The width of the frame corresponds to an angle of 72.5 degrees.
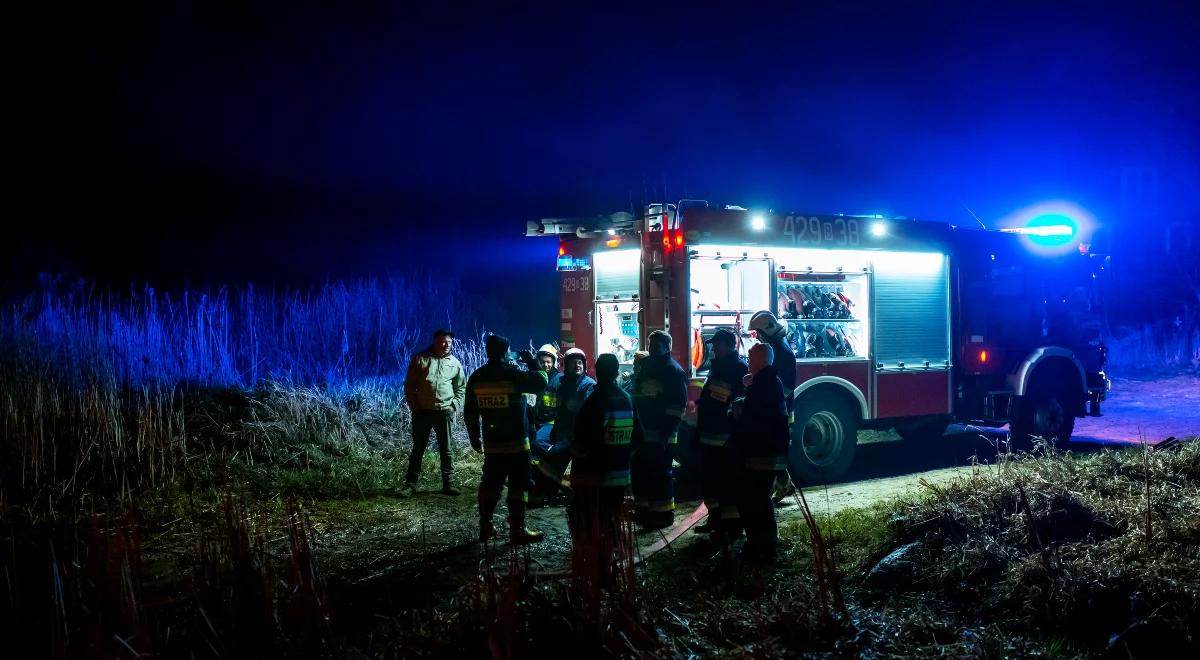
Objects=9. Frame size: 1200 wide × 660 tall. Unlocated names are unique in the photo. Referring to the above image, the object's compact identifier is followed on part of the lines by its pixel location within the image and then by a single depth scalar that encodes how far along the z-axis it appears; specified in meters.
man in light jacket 7.75
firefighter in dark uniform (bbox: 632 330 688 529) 6.21
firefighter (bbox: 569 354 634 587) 4.97
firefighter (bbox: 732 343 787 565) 5.17
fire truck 7.66
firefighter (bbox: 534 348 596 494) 6.70
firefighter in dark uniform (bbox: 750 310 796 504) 6.88
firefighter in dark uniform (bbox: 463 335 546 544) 5.68
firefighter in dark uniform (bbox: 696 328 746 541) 5.53
